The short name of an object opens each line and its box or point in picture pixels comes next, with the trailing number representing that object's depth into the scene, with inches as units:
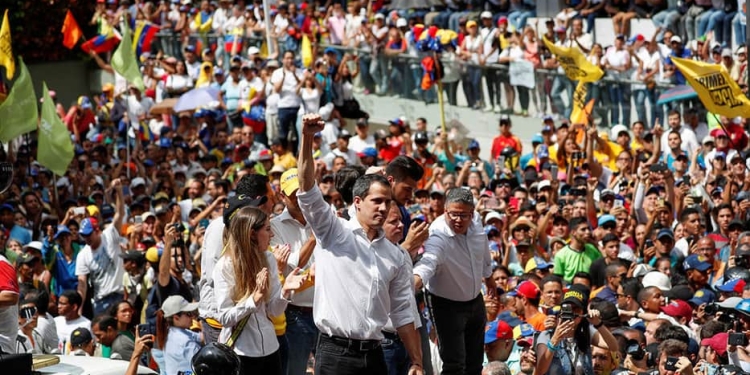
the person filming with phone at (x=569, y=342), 716.6
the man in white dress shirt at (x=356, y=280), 599.0
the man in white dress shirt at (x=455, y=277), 699.2
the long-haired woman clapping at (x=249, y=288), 624.8
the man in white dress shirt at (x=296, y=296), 699.8
